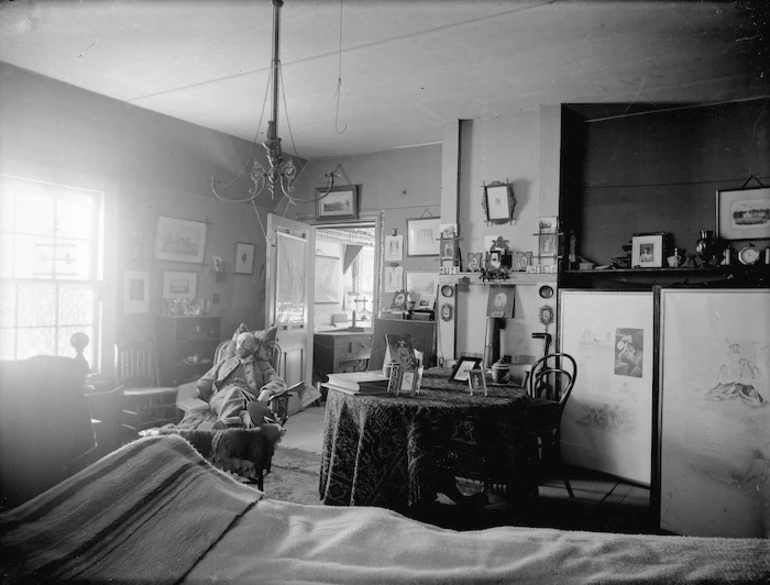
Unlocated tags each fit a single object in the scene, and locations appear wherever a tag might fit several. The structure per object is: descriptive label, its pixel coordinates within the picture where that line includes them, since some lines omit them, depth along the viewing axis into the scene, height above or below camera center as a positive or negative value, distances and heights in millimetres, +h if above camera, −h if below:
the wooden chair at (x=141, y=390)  4871 -942
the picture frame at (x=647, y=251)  4770 +511
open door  6301 +68
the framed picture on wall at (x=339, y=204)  6789 +1267
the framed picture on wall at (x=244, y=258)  6465 +482
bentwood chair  3734 -787
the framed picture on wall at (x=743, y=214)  4410 +823
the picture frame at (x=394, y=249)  6414 +635
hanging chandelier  2824 +872
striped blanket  1015 -512
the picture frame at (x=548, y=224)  4922 +758
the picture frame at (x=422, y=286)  6137 +167
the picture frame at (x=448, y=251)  5461 +529
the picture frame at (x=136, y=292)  5188 +11
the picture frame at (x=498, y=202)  5160 +1013
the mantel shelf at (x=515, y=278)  4973 +240
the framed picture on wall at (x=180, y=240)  5531 +607
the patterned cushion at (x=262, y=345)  4535 -442
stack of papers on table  3184 -538
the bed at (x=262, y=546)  1045 -561
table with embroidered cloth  2855 -847
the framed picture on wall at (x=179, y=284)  5602 +107
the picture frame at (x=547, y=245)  4930 +562
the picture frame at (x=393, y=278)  6414 +265
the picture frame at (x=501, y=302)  5141 -2
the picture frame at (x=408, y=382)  3174 -513
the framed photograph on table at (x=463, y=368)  3695 -494
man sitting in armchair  3980 -738
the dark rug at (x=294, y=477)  3714 -1448
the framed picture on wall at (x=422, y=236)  6148 +774
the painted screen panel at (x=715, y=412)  2865 -620
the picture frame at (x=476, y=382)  3299 -530
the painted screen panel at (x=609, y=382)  4250 -670
